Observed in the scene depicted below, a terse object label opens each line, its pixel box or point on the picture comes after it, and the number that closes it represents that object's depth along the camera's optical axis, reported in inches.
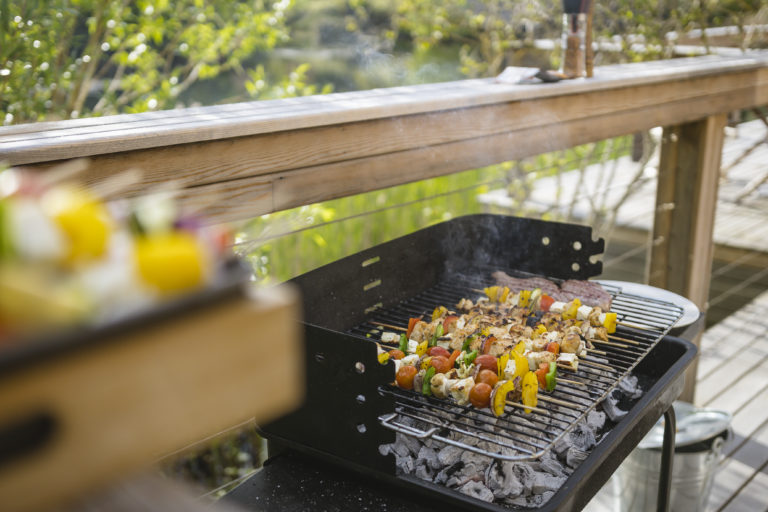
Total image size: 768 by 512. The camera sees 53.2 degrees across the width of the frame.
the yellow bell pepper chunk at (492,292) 83.4
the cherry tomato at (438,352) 68.7
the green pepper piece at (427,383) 62.0
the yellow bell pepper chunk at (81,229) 19.0
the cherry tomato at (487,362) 65.3
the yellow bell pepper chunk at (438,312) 77.4
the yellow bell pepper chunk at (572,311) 77.6
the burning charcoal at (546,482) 58.0
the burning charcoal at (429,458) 58.6
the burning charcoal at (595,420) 66.1
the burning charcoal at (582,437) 63.9
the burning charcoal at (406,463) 57.9
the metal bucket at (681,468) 97.3
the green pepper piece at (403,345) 69.3
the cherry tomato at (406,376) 63.1
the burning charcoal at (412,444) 59.6
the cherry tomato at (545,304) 81.8
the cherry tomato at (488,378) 62.0
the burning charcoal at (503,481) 56.7
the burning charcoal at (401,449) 59.4
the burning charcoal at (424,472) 58.0
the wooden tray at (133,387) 17.0
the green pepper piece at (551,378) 63.1
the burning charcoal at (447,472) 57.5
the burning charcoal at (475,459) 58.5
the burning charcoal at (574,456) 62.2
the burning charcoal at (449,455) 58.4
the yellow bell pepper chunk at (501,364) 63.9
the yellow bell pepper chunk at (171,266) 19.4
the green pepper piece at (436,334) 71.3
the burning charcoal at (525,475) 58.0
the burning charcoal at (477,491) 55.2
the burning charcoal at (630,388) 72.9
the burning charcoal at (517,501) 56.6
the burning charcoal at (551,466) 60.9
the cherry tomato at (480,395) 59.7
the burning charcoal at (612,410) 68.1
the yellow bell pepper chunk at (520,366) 63.4
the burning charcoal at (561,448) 62.6
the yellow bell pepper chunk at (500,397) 59.0
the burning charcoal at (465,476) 56.7
